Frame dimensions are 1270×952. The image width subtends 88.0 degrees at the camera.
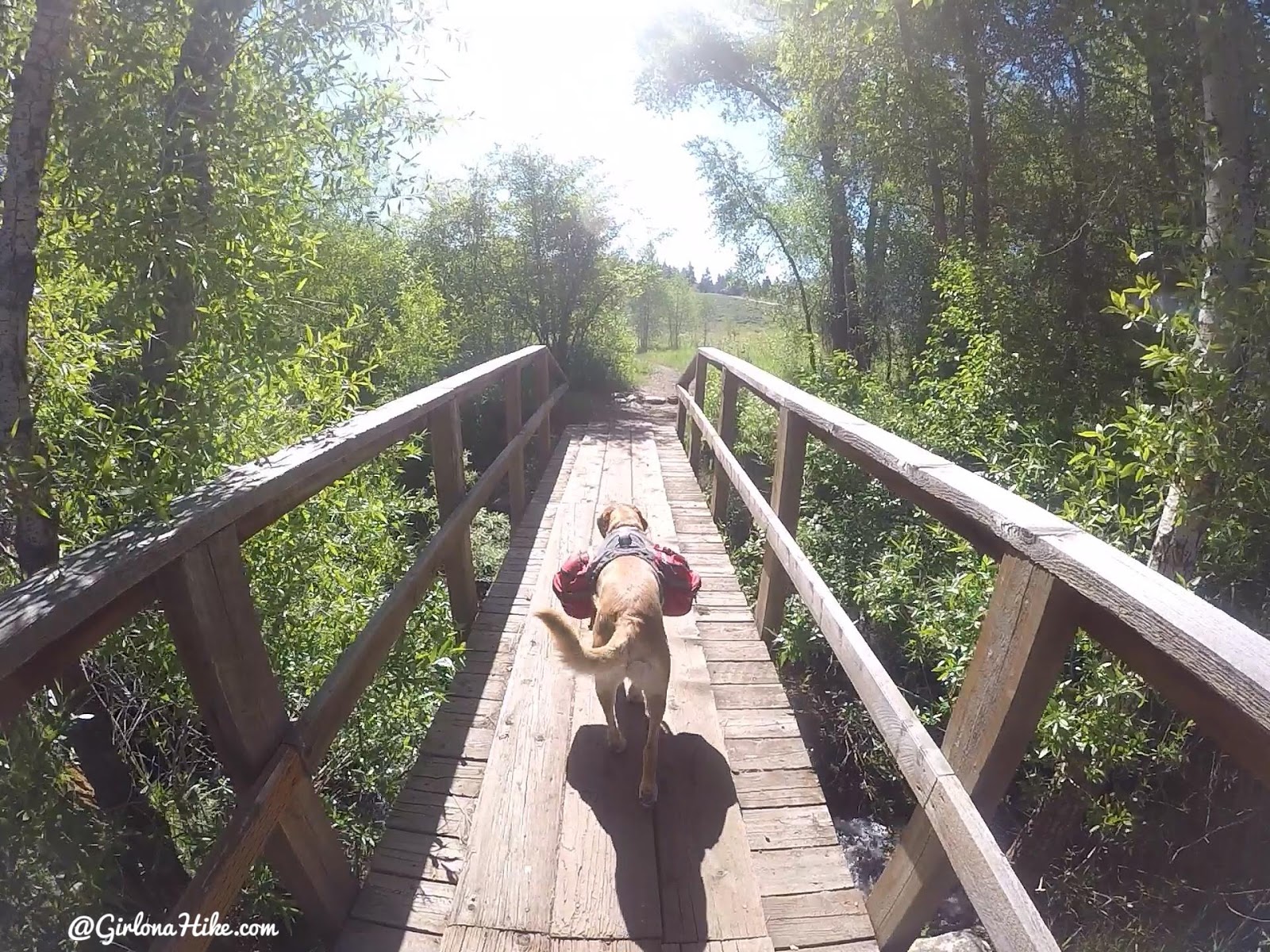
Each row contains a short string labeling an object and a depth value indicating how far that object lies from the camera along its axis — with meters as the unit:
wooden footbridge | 0.99
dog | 1.83
